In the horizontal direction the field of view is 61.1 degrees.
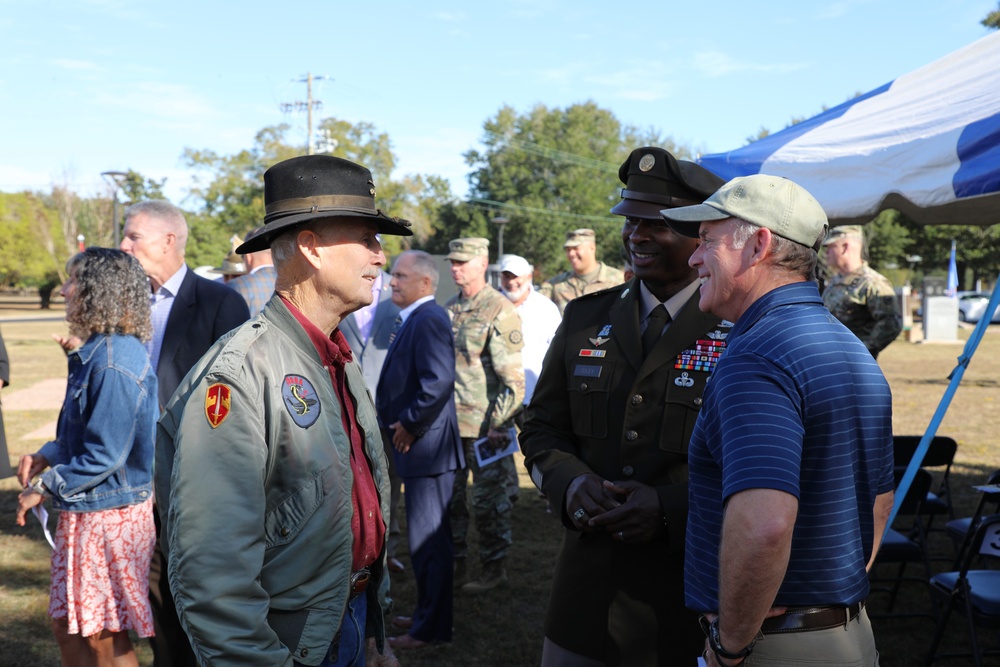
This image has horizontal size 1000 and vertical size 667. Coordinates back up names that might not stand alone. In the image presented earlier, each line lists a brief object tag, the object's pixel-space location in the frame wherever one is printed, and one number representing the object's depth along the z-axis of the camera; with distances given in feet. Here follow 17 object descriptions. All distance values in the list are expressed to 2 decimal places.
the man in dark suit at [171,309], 13.41
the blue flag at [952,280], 84.74
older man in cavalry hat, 5.92
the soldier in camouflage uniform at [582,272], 28.66
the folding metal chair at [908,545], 16.07
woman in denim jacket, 11.34
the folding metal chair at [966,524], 13.88
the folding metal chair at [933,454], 18.16
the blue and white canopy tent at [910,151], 11.97
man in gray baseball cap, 5.84
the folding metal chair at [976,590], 12.91
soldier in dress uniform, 8.32
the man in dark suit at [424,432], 16.28
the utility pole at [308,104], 142.92
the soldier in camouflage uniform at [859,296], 22.12
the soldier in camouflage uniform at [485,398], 19.60
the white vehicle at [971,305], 131.23
